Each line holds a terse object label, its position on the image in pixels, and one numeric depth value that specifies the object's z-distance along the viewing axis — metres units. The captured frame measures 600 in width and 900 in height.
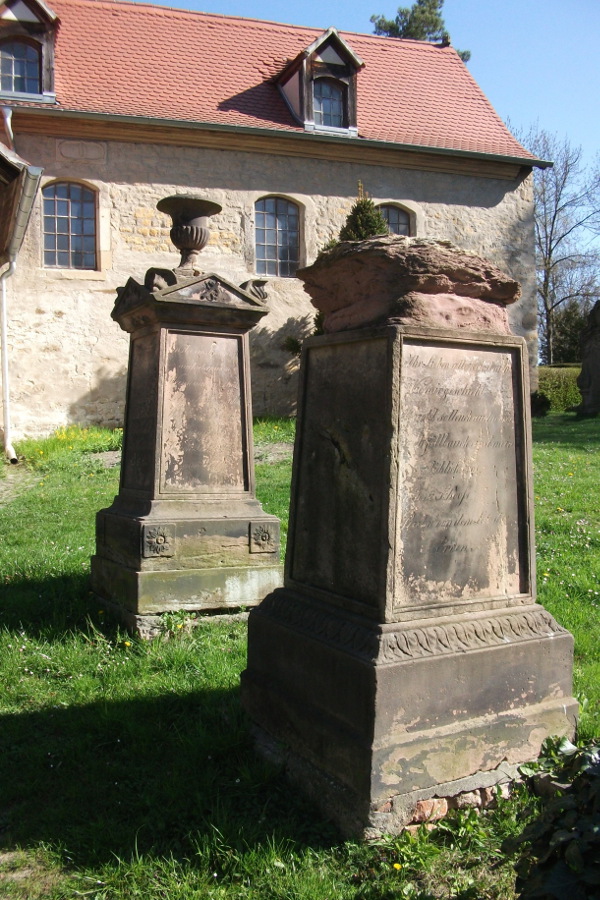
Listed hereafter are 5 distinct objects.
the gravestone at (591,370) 16.95
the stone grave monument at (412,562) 2.81
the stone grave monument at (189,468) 5.03
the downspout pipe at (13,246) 9.95
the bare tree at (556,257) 36.44
